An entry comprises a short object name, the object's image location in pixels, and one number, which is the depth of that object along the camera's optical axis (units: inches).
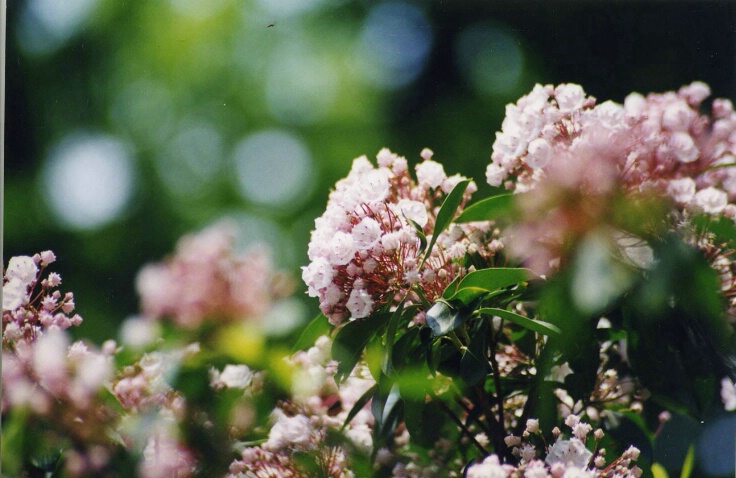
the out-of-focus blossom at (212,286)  48.9
